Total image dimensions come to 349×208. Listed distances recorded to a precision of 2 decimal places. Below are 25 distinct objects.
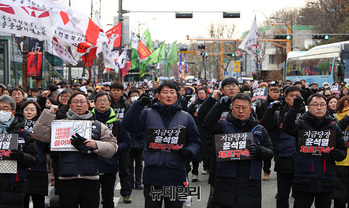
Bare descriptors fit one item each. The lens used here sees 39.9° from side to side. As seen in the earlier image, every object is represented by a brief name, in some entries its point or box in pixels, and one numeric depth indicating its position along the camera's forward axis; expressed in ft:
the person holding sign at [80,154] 17.02
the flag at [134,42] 85.56
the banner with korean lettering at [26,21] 34.45
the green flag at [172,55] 122.93
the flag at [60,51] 53.88
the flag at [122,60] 70.64
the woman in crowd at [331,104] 27.49
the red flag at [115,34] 68.44
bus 84.43
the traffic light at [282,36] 100.94
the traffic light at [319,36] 100.41
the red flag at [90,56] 64.18
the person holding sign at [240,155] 16.24
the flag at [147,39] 99.09
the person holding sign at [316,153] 18.04
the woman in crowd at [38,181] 21.42
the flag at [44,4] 35.06
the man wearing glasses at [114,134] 21.22
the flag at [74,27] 47.73
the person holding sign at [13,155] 17.28
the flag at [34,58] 52.06
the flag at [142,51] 85.76
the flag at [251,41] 71.10
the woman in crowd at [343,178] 20.39
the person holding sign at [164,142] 16.66
